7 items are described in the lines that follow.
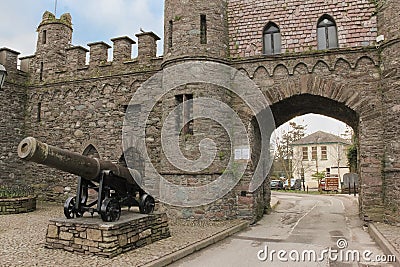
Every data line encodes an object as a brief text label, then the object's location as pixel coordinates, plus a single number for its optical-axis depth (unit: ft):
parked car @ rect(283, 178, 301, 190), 113.37
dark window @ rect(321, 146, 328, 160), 128.98
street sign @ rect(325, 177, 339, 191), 95.02
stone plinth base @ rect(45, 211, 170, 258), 19.44
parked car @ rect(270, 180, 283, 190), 111.34
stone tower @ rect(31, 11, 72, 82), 46.03
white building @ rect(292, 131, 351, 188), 127.13
